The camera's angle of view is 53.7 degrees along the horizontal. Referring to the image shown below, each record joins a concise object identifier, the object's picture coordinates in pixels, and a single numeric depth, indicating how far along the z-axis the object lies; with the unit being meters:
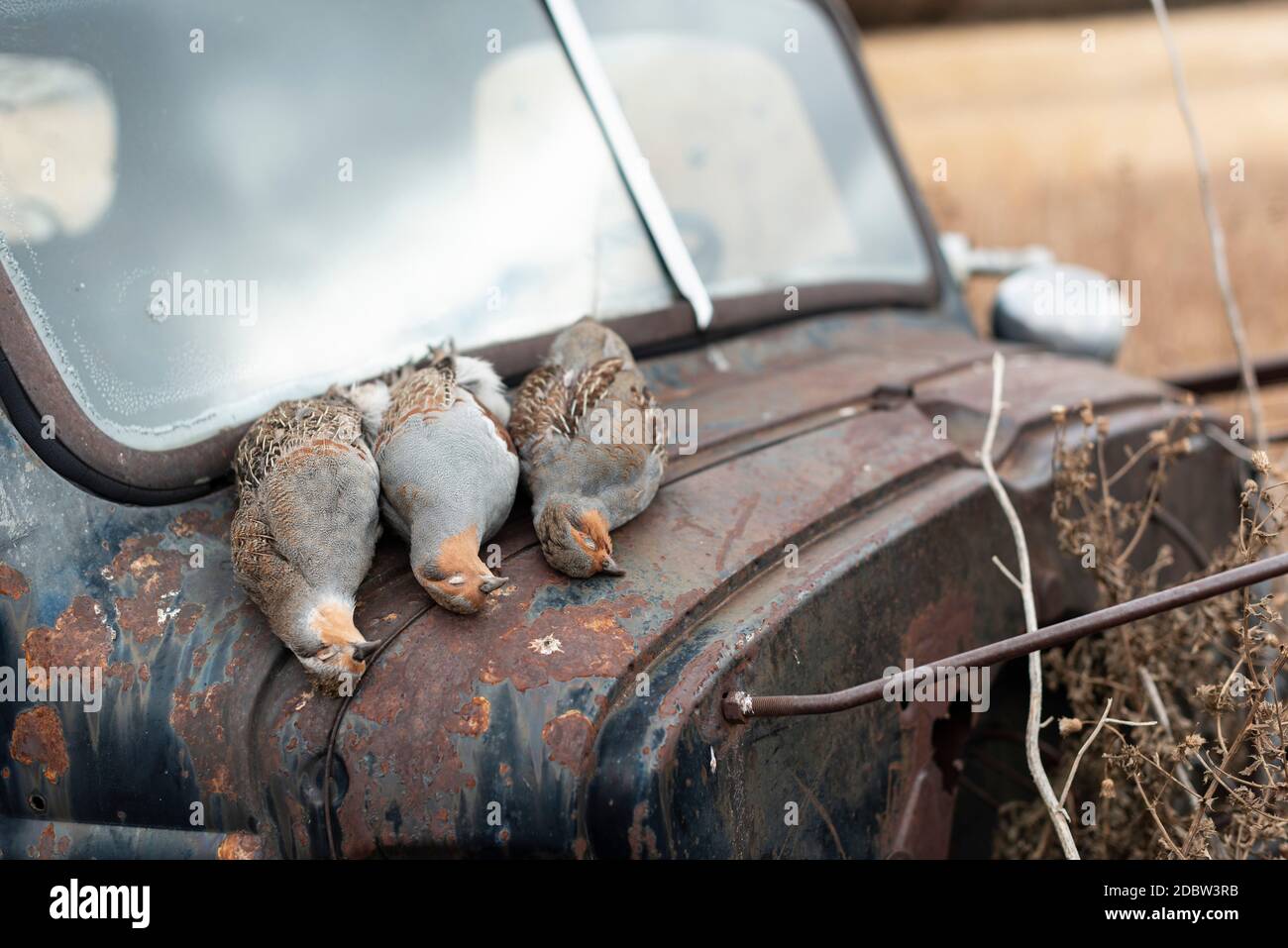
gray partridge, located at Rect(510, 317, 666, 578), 1.75
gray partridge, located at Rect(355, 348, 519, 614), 1.65
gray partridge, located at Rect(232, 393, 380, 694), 1.61
